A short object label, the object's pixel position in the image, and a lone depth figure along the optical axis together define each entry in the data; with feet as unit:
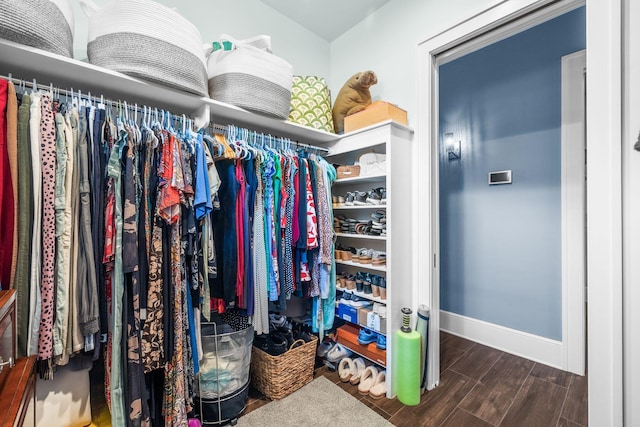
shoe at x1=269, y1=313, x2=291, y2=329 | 6.27
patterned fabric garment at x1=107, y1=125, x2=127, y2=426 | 3.56
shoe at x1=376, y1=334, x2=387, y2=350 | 6.00
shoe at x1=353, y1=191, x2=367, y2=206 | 6.53
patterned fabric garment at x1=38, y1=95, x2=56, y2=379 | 3.18
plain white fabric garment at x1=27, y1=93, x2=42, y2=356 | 3.06
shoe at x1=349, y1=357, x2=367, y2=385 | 6.17
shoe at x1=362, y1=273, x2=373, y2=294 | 6.44
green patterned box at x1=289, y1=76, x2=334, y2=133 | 6.42
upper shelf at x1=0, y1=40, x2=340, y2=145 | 3.44
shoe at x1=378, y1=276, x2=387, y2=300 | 5.98
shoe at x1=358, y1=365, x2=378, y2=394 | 5.91
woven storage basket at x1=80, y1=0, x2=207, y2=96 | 3.81
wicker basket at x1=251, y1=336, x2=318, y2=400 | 5.52
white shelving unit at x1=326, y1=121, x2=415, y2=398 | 5.71
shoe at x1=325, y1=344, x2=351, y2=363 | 6.69
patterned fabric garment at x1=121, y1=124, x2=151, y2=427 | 3.61
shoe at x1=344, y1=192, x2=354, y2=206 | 6.75
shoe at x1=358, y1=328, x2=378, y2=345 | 6.33
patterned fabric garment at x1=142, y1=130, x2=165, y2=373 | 3.72
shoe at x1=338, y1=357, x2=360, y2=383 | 6.26
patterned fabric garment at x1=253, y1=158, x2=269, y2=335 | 5.02
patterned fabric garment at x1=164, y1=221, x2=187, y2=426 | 3.99
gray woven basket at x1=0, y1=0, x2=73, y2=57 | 3.06
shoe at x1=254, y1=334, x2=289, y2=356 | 5.67
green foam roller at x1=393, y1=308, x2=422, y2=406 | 5.46
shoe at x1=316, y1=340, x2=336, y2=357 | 7.00
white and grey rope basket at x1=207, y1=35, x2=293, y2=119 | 4.94
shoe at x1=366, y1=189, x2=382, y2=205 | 6.17
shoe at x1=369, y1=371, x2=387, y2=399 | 5.78
